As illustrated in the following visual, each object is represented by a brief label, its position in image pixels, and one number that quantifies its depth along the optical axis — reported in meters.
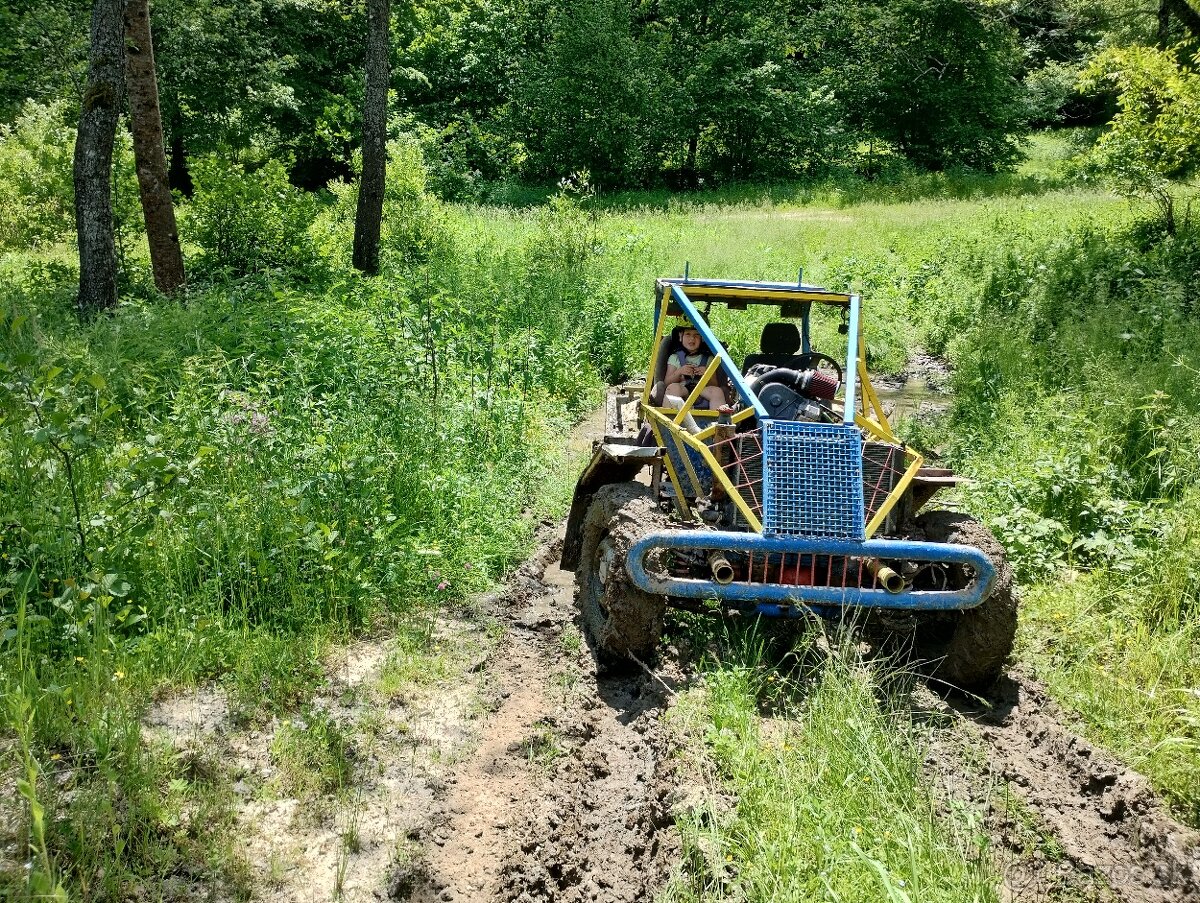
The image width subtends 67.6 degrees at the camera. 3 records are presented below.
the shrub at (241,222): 12.58
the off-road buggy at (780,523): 4.74
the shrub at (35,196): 17.12
